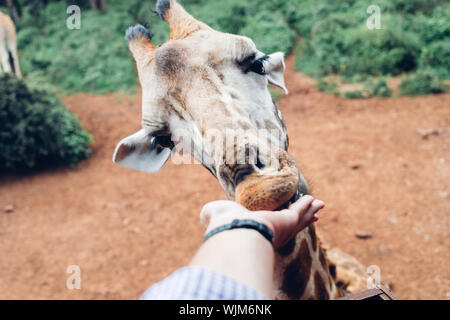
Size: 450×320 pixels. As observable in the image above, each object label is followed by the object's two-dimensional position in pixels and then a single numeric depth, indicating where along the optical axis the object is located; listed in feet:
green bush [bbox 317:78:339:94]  30.37
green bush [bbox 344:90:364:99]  28.63
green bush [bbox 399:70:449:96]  27.07
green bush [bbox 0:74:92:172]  24.11
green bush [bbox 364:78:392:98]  27.88
